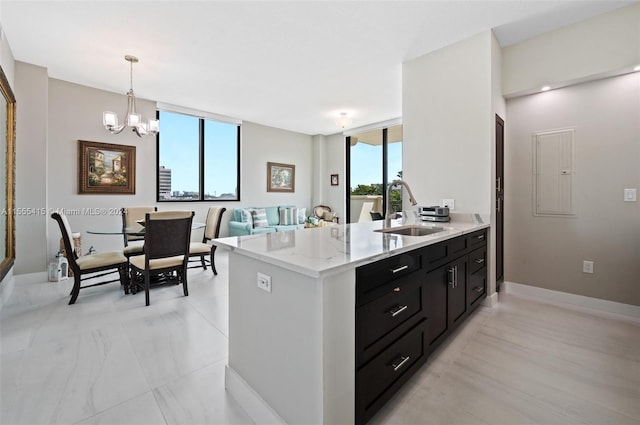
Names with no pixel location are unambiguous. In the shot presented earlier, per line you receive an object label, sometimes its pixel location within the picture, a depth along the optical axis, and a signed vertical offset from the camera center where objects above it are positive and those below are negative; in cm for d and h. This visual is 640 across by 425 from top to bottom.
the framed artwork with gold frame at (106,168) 432 +67
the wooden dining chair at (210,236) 384 -38
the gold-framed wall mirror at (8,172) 316 +44
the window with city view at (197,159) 528 +103
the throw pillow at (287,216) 671 -13
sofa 580 -20
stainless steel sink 237 -17
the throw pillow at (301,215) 700 -11
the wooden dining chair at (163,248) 292 -40
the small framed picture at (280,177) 684 +83
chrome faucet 259 -1
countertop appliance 284 -3
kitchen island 107 -48
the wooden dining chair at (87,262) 284 -55
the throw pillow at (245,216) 595 -13
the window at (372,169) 652 +99
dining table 320 -25
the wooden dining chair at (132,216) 407 -8
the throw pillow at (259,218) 609 -16
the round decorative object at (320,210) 739 +0
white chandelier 339 +114
